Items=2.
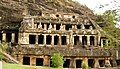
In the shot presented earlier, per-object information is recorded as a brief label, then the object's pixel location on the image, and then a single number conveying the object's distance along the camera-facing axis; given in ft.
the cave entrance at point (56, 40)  154.40
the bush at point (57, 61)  124.57
